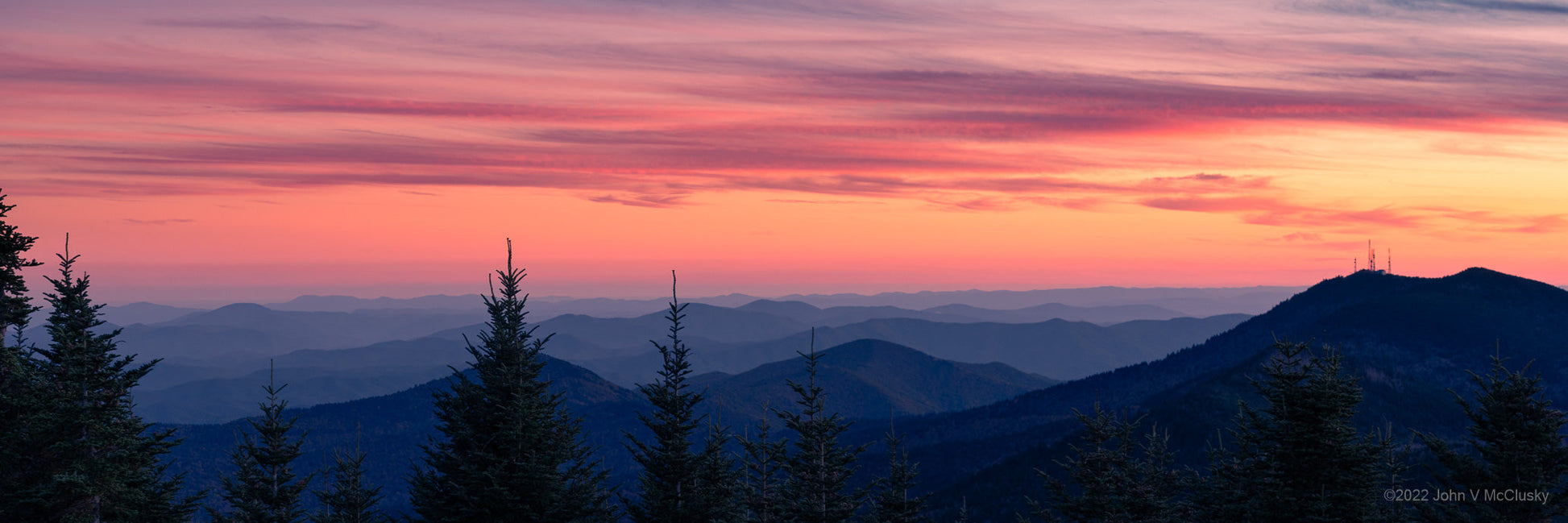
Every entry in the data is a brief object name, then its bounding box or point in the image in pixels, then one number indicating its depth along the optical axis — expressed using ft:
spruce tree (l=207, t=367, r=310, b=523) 153.99
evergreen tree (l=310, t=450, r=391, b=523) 171.01
